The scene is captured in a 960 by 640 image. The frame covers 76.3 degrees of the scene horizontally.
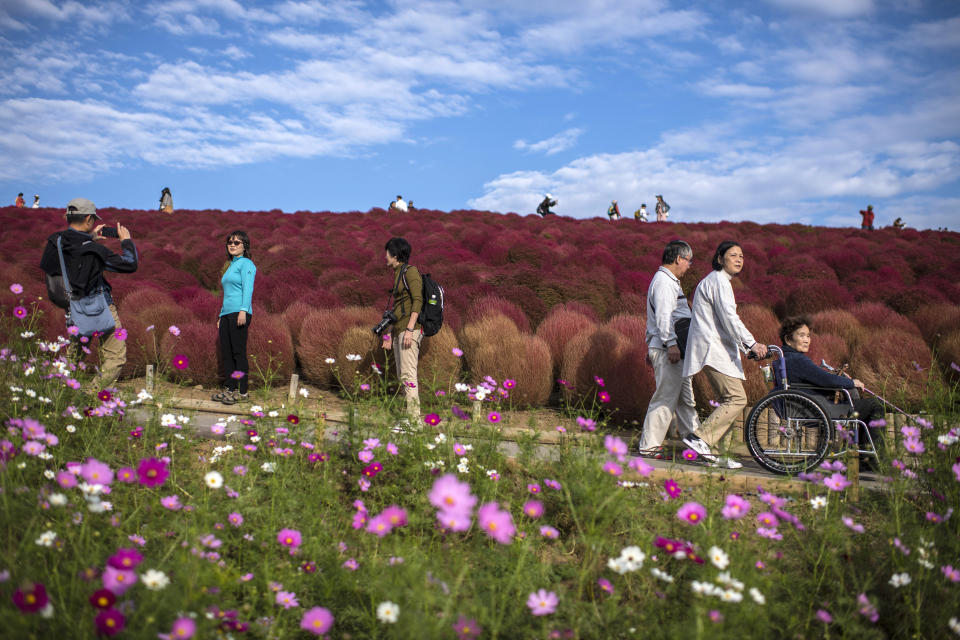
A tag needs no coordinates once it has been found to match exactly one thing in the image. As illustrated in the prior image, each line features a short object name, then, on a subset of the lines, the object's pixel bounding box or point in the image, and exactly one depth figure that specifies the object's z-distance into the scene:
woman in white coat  4.50
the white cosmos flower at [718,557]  2.16
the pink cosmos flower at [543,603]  2.10
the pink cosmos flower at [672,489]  2.76
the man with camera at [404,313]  5.16
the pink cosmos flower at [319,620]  1.94
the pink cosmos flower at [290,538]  2.45
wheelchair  4.36
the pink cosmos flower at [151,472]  2.27
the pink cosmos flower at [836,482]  2.68
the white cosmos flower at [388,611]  1.97
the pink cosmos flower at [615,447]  2.31
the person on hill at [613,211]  26.77
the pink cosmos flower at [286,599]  2.30
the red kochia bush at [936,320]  7.17
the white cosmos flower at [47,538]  2.17
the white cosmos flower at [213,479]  2.52
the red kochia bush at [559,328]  7.06
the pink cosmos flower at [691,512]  2.30
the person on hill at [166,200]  24.80
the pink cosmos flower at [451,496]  1.73
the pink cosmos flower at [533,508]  2.17
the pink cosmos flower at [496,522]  1.80
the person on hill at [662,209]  26.12
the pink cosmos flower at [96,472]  2.12
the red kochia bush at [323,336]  7.07
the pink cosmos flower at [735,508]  2.27
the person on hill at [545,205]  26.70
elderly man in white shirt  4.80
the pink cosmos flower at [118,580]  1.76
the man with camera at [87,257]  4.73
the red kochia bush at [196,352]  6.84
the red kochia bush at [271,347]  7.04
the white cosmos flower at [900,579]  2.48
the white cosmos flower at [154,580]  1.98
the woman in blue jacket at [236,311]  5.70
